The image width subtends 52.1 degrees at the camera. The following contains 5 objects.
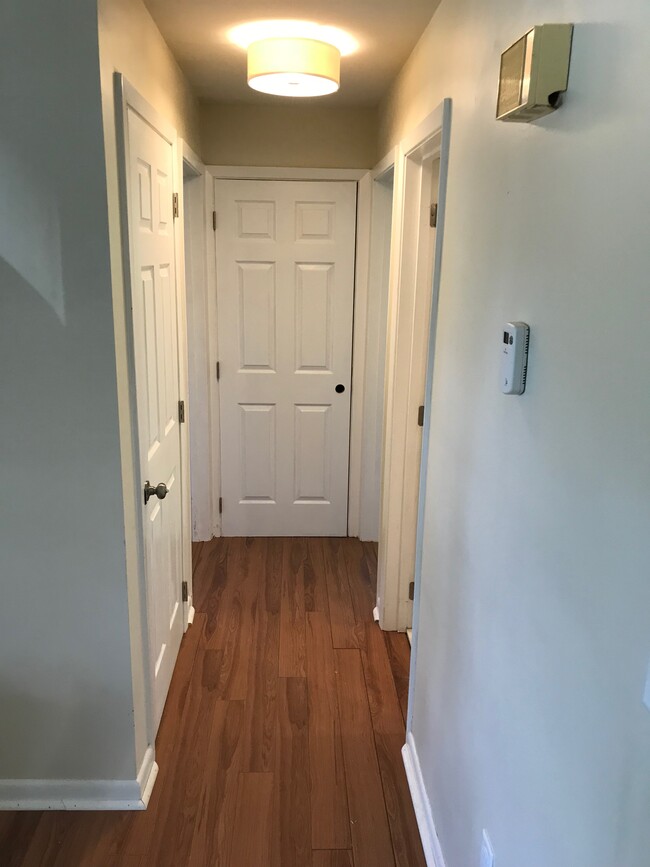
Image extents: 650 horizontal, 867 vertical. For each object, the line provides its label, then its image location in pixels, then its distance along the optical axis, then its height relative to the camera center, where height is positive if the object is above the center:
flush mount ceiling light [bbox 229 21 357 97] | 2.18 +0.76
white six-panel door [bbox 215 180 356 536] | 3.55 -0.34
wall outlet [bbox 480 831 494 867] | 1.32 -1.10
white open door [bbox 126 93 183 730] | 1.94 -0.28
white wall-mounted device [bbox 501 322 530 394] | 1.17 -0.10
